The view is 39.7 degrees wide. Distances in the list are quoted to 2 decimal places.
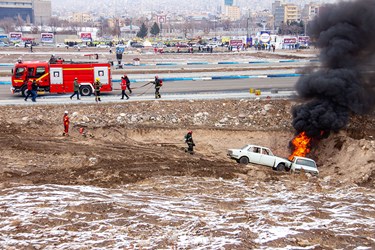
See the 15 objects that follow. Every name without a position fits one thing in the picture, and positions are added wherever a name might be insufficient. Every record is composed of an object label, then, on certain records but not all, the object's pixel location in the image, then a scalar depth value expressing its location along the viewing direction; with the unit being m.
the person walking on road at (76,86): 32.03
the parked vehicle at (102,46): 103.19
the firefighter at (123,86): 32.53
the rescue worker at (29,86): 31.49
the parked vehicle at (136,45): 106.75
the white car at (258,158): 24.16
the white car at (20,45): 98.34
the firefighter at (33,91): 31.78
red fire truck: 33.81
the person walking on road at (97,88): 31.88
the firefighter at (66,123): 26.91
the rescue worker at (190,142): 25.00
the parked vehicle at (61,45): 103.64
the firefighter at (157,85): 32.94
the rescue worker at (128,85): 34.26
